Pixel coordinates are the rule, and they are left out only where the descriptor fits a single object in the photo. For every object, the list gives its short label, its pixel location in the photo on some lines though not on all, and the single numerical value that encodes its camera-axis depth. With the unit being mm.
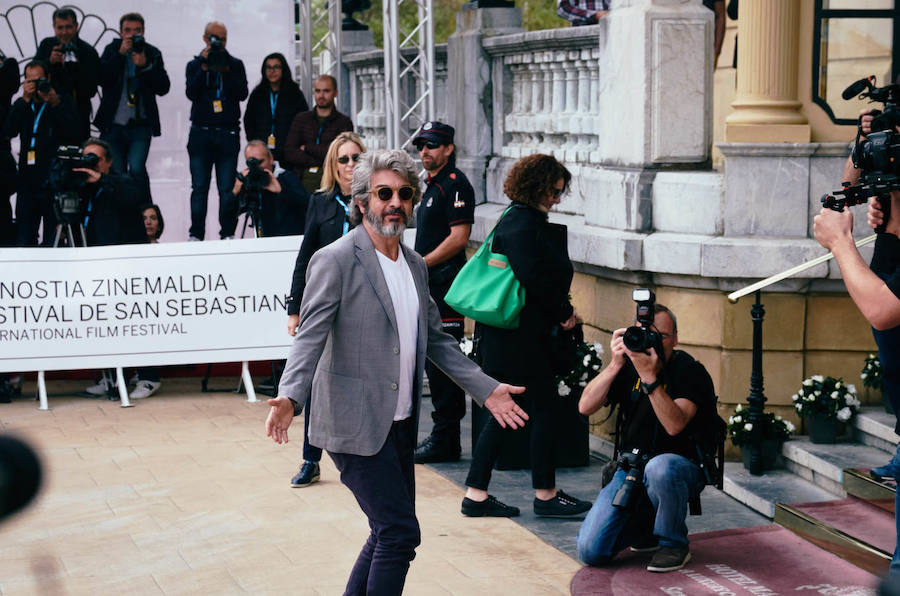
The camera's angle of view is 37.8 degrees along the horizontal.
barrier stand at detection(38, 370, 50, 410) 9992
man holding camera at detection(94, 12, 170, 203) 12109
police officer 7922
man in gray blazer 4566
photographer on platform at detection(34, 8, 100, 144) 11938
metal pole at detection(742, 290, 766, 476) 7281
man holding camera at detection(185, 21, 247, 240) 12312
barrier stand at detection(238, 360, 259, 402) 10273
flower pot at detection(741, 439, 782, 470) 7418
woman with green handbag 6828
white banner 10109
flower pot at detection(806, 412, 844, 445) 7367
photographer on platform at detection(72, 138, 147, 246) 10477
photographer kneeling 5801
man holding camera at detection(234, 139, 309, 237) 10711
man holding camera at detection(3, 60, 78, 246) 11406
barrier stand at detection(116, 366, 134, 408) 10070
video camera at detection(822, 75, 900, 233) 4387
